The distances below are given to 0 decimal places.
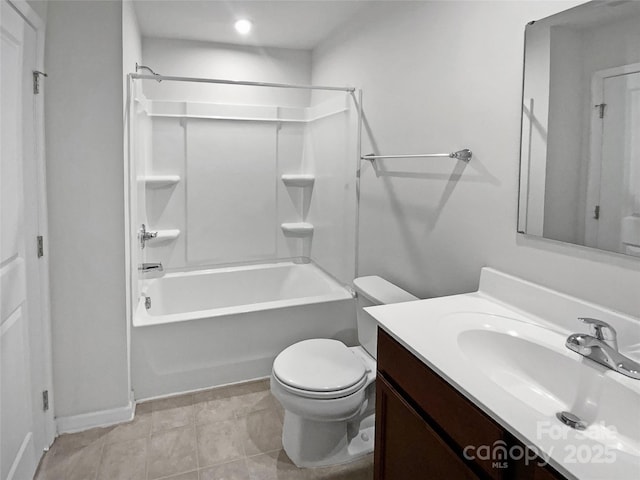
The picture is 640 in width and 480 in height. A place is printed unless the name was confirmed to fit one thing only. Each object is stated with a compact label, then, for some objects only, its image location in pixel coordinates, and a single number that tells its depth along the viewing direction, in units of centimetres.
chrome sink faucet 99
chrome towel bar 172
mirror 113
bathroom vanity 80
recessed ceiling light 287
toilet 171
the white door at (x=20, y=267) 145
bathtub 234
